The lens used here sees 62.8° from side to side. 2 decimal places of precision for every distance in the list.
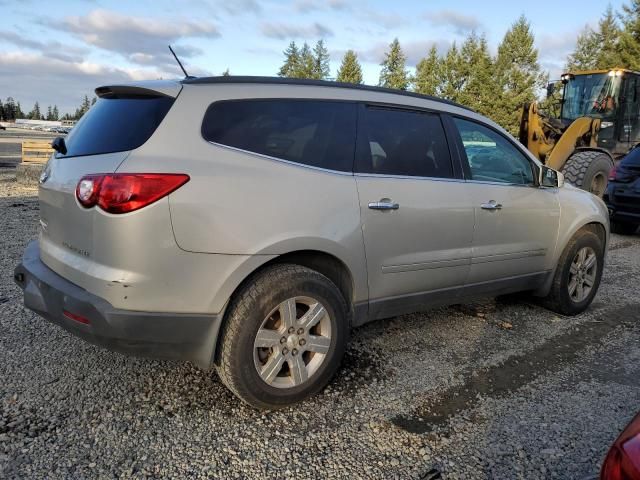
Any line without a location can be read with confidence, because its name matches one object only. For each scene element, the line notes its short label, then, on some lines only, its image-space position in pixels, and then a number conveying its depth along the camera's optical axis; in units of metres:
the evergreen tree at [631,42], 36.09
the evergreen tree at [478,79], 46.38
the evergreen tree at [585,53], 51.72
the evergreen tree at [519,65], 47.66
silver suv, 2.53
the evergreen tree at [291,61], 60.74
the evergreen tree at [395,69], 51.69
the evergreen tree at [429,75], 49.91
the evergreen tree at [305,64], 57.33
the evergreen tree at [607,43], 39.72
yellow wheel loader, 10.16
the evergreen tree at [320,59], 58.12
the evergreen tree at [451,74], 48.72
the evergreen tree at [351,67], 53.66
